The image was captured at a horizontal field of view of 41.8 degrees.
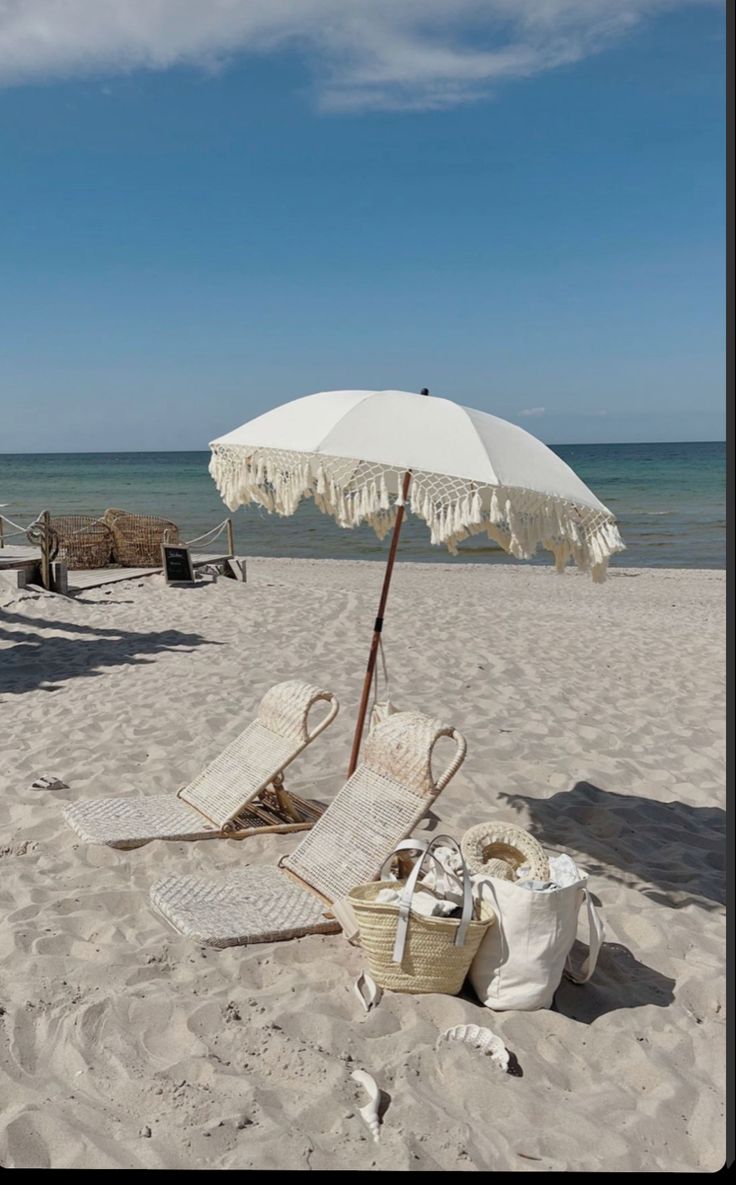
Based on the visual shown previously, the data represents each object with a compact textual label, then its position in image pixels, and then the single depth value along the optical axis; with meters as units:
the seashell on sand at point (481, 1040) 2.87
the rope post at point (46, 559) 12.45
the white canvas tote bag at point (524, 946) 3.14
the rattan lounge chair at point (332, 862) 3.60
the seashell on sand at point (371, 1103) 2.54
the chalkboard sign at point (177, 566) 14.05
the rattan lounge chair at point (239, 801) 4.52
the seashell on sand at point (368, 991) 3.13
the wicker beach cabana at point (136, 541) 17.17
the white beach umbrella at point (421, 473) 3.67
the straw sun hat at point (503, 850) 3.63
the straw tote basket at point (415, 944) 3.12
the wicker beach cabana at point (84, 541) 16.91
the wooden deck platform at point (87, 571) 12.71
